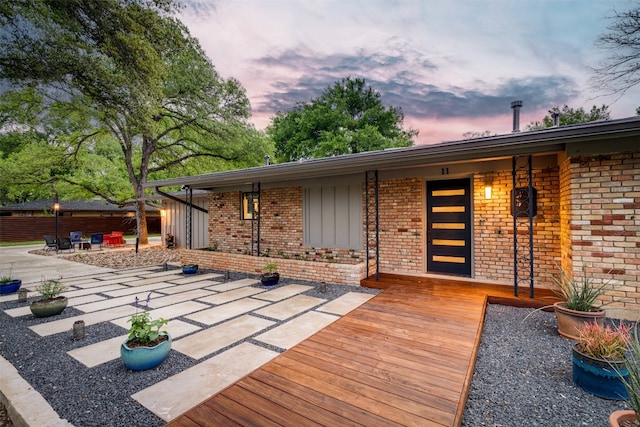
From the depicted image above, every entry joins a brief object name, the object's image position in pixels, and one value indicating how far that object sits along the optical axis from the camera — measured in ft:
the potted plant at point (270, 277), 19.36
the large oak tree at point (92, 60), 15.39
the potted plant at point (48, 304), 13.52
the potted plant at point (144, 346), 8.50
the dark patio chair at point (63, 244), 39.47
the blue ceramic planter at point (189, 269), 23.82
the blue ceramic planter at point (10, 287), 18.16
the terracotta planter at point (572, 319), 9.94
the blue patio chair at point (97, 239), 43.78
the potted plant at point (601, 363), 7.08
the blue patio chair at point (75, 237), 45.71
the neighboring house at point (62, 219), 56.70
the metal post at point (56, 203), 41.47
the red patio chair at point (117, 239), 45.20
